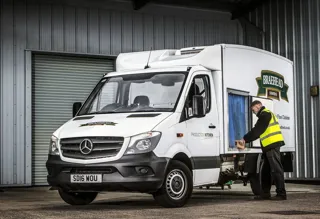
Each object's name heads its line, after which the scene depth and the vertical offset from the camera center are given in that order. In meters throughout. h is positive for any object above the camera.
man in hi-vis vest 12.27 -0.06
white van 10.17 +0.14
